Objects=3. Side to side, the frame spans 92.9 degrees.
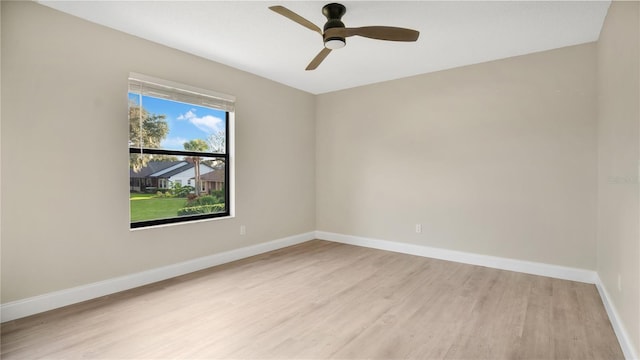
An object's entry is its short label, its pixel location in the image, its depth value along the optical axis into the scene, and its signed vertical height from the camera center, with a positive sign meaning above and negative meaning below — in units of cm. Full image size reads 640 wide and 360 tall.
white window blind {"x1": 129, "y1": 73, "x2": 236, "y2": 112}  302 +95
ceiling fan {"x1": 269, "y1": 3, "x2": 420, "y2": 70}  232 +116
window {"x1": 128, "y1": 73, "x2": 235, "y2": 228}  313 +30
